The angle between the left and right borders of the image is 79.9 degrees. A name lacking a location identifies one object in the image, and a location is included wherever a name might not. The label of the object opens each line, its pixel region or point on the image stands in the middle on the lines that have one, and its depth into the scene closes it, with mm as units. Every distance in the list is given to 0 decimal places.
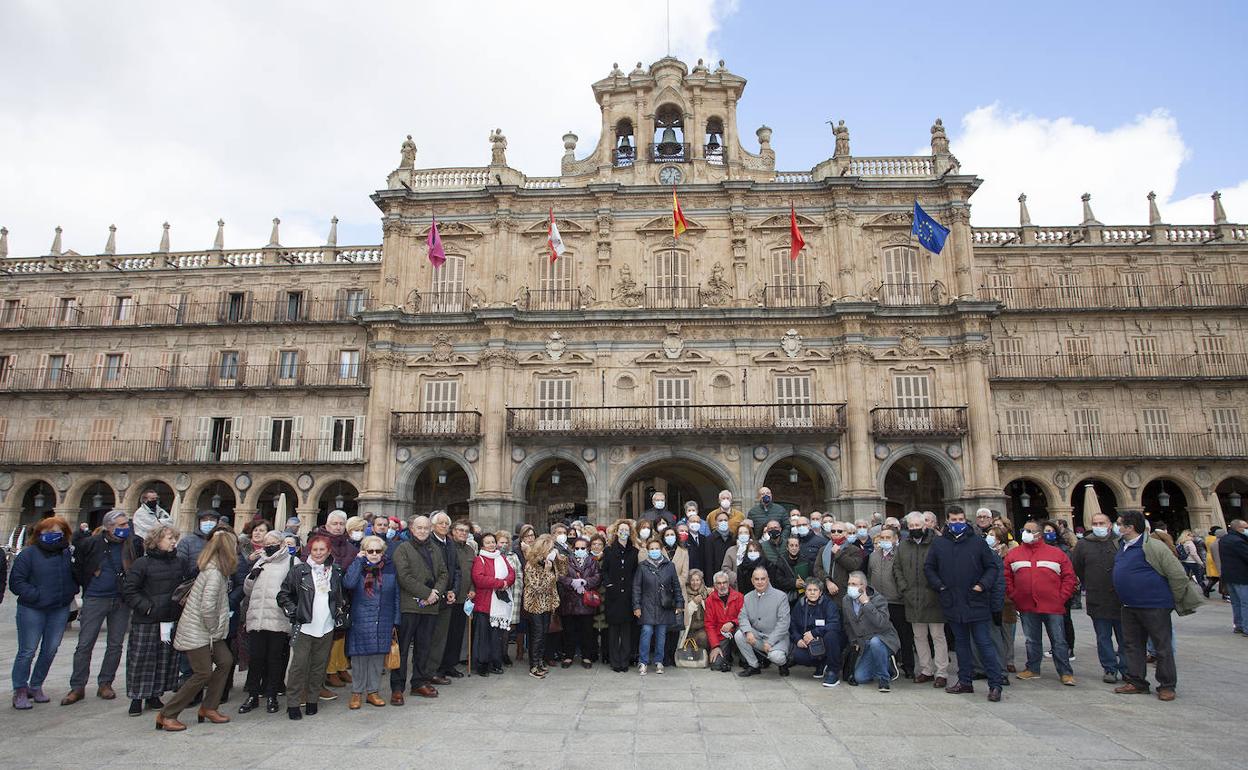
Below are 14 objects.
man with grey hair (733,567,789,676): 9344
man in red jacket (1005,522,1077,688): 8914
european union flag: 23188
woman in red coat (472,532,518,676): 9609
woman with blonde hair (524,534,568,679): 9688
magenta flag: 24766
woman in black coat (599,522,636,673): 9898
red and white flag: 24625
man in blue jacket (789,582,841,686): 8992
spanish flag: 24234
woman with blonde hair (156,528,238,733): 7000
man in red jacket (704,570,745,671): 9875
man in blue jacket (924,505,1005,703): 8406
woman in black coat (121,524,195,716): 7484
